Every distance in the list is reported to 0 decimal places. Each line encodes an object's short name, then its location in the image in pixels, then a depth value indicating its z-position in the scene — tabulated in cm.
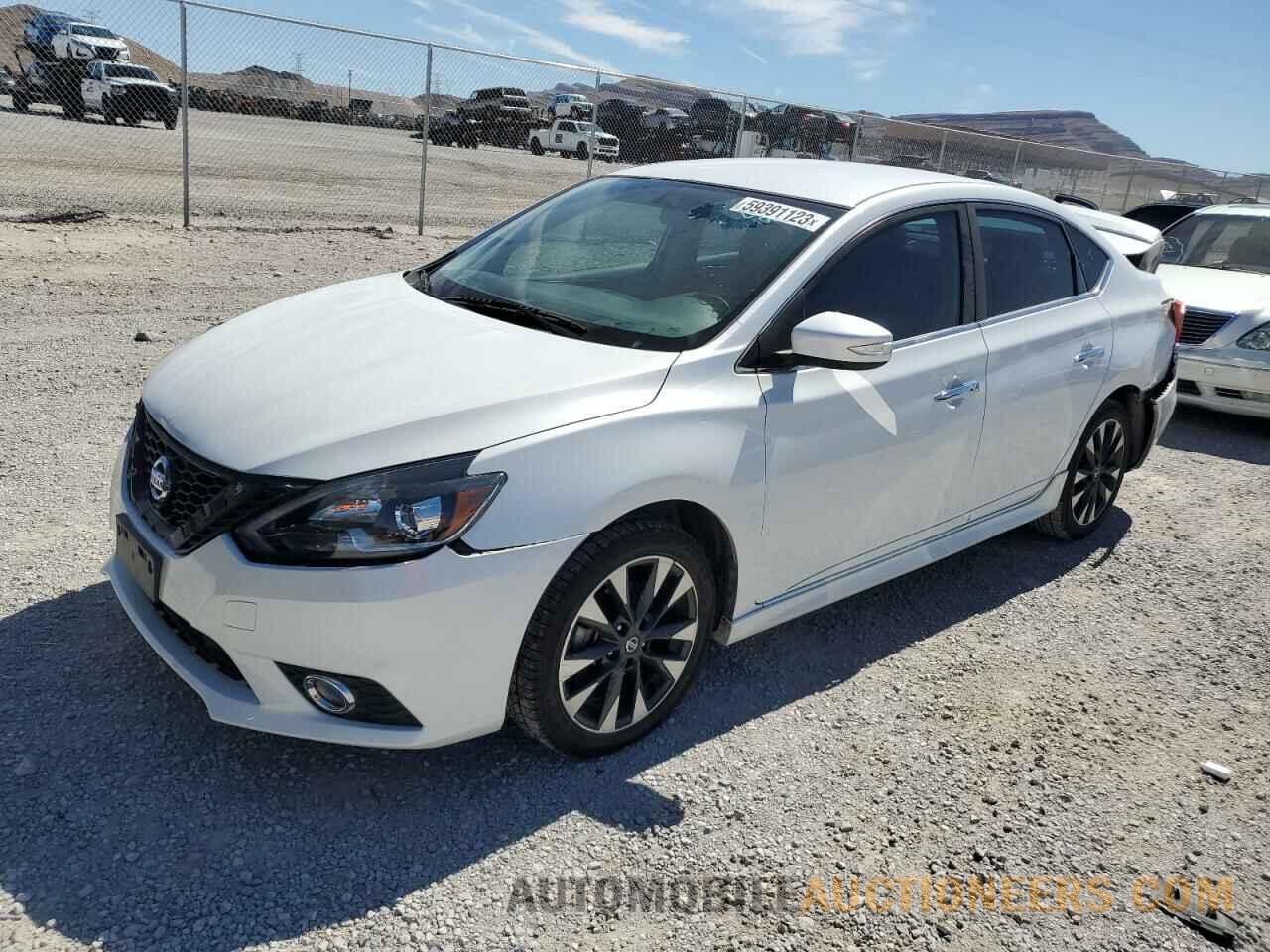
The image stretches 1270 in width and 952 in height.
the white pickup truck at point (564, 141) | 2038
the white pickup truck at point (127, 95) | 1689
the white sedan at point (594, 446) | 260
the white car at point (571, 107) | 1640
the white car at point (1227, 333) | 740
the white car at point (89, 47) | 2567
